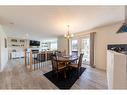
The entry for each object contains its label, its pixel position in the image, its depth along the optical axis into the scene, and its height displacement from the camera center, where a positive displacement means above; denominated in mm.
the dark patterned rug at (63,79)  2059 -1194
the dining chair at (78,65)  2585 -779
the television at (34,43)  7783 +403
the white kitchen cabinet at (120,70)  944 -376
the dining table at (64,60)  2504 -531
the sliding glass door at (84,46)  4391 -7
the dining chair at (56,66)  2502 -813
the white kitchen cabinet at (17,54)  6366 -780
